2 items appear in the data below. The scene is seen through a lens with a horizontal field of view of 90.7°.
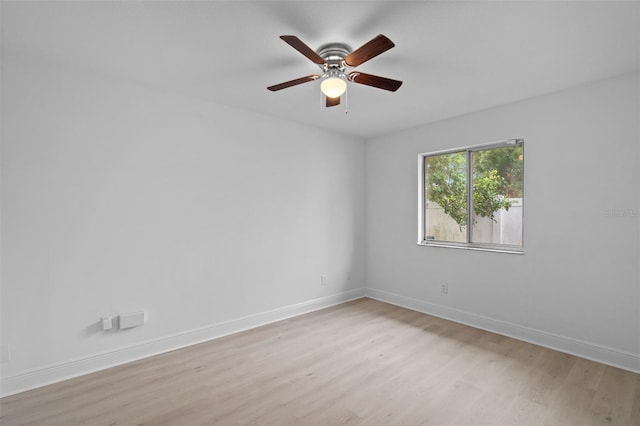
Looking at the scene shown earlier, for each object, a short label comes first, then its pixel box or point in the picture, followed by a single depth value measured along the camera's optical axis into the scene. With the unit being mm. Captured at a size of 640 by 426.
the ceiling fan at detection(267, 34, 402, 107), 1857
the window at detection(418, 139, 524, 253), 3488
